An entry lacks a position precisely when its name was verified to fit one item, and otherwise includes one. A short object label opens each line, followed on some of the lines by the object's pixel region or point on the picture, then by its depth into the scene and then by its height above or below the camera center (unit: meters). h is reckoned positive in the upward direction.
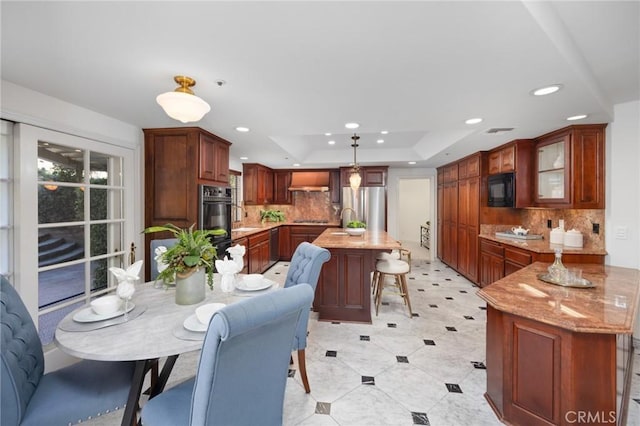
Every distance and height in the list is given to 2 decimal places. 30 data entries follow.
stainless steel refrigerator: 6.16 +0.03
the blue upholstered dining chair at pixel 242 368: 0.92 -0.63
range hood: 6.42 +0.71
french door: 2.07 -0.09
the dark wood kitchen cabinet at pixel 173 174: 3.05 +0.41
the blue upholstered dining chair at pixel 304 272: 1.96 -0.50
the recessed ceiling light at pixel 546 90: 1.95 +0.91
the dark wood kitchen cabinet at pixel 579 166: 2.89 +0.49
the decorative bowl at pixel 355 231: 4.05 -0.33
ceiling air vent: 3.10 +0.96
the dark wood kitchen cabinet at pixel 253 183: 5.71 +0.58
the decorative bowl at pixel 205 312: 1.38 -0.55
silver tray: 1.86 -0.53
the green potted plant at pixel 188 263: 1.62 -0.33
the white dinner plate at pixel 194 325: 1.31 -0.59
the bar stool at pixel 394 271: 3.31 -0.78
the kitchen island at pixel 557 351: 1.39 -0.81
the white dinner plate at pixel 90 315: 1.39 -0.58
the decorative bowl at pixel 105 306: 1.45 -0.53
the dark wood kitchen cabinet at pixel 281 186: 6.62 +0.58
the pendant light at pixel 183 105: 1.60 +0.65
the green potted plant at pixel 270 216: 6.52 -0.16
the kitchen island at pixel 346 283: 3.17 -0.91
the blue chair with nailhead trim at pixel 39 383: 1.11 -0.88
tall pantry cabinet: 4.57 -0.05
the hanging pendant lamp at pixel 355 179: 4.41 +0.51
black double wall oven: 3.10 -0.02
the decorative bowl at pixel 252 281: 1.96 -0.54
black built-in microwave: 3.83 +0.30
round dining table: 1.15 -0.61
